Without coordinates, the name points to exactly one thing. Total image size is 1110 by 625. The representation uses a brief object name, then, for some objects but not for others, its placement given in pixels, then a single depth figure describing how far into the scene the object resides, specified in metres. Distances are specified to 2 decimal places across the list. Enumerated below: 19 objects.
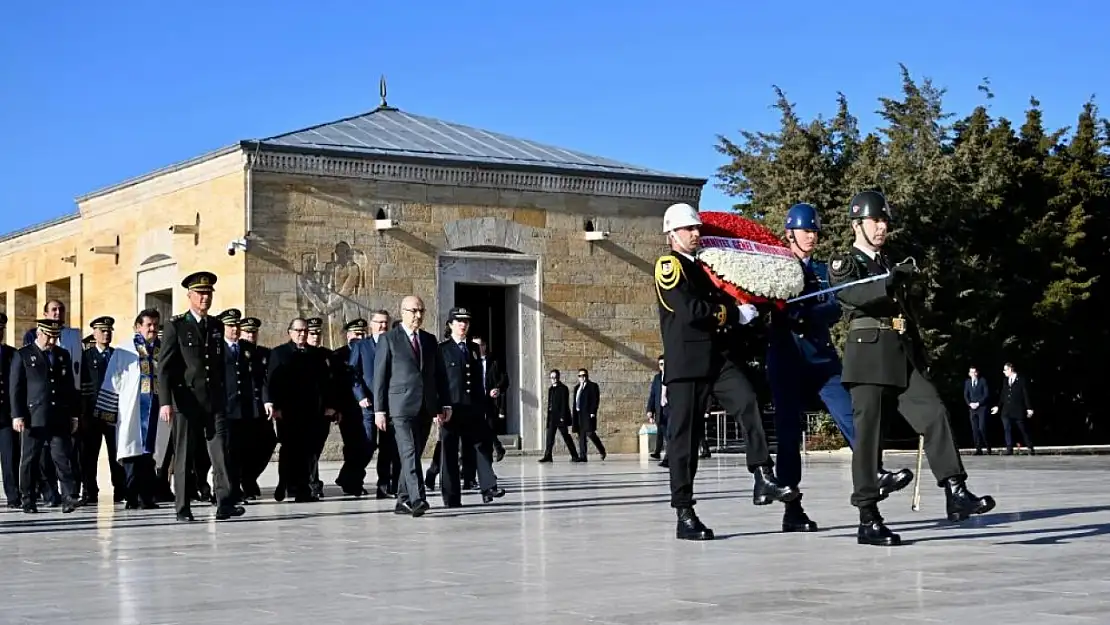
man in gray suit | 13.31
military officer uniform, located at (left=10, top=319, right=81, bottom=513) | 15.26
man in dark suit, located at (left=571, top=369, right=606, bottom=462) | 28.97
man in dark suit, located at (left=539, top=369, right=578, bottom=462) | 28.98
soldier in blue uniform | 10.47
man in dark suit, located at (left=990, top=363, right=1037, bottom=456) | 32.84
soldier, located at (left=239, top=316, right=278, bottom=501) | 16.41
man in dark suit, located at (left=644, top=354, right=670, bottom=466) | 26.47
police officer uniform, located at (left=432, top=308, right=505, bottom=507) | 14.46
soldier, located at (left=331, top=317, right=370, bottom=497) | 17.34
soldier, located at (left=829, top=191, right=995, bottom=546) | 9.41
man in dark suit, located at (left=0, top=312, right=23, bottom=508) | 15.68
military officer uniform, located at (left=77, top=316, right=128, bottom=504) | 16.42
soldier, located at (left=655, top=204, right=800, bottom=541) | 10.04
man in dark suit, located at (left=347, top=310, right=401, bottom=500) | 16.61
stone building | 28.98
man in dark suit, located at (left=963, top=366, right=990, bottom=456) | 33.00
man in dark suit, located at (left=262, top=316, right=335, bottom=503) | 16.69
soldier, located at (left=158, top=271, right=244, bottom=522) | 13.12
